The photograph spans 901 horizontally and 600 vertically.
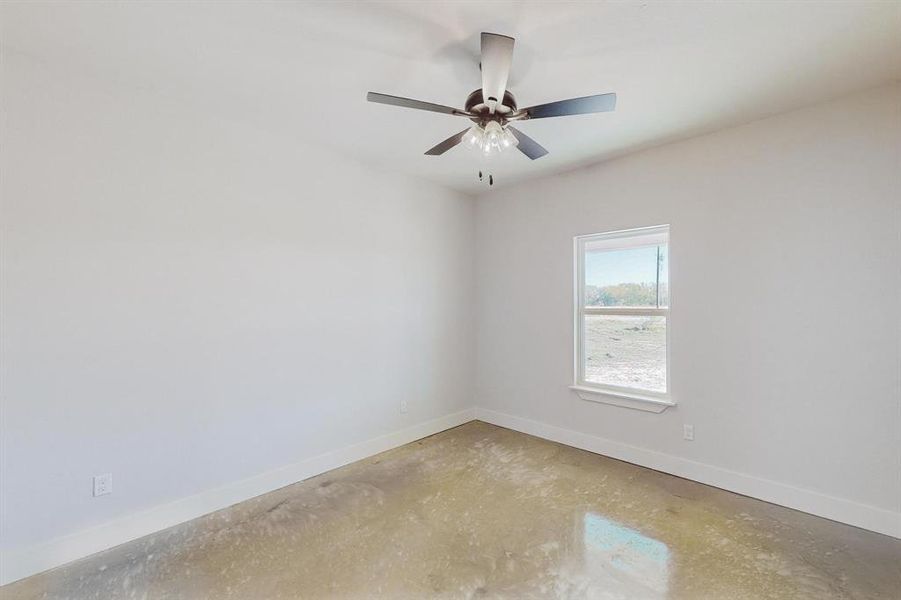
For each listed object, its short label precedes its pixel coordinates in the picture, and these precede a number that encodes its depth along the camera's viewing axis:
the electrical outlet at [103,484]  2.11
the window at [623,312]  3.22
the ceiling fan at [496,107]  1.60
